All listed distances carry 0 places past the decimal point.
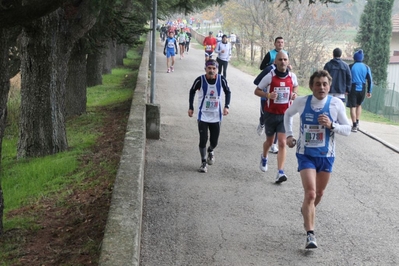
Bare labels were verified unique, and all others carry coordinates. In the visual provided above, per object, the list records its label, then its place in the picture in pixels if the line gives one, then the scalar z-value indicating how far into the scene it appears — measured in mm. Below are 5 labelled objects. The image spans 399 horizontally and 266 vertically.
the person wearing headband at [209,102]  9844
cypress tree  35219
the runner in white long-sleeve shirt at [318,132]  6672
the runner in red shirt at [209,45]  27562
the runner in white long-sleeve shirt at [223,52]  22484
